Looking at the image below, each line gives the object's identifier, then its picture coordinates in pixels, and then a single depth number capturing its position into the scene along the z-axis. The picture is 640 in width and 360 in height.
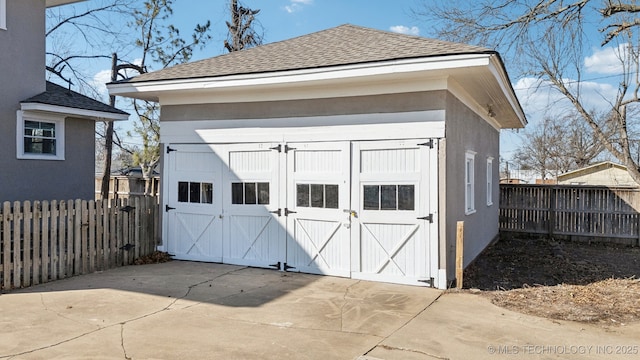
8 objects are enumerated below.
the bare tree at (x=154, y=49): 19.16
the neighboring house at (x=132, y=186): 15.12
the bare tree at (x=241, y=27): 21.39
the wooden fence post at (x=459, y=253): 6.55
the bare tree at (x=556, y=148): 33.91
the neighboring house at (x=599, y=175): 33.06
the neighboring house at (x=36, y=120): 8.90
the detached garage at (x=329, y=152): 6.84
